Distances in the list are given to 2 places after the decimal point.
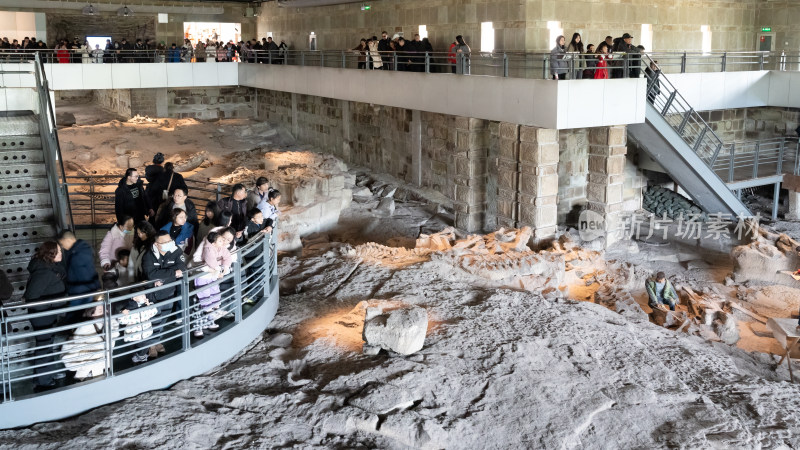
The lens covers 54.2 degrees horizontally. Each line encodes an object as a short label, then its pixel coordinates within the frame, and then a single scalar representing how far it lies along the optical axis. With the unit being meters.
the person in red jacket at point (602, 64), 14.84
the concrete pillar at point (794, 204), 19.86
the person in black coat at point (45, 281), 7.21
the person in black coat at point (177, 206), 9.63
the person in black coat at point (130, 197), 10.72
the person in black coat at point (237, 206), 10.09
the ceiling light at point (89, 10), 27.58
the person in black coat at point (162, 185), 11.34
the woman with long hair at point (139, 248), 8.09
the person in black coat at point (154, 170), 11.46
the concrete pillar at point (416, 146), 20.73
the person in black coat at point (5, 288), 7.34
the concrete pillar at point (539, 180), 15.15
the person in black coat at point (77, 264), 7.60
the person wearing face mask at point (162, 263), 7.71
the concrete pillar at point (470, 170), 17.19
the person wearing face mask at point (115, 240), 8.64
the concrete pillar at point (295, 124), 27.94
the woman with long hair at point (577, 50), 14.89
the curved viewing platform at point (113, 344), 6.91
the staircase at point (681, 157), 15.73
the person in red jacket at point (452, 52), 16.84
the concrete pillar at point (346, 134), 24.48
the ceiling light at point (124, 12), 28.78
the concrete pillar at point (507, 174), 15.70
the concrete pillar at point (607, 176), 16.12
